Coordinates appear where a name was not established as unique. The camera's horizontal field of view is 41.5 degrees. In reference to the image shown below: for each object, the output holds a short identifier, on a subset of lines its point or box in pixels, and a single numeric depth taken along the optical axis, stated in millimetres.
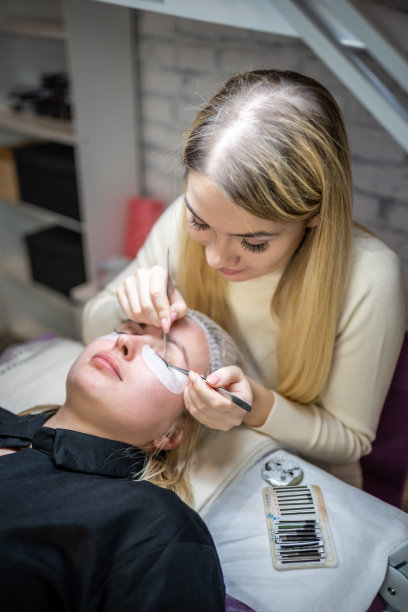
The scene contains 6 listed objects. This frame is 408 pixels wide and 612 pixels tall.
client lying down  842
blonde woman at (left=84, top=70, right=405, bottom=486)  911
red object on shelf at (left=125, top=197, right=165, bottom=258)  2223
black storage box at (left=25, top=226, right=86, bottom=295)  2334
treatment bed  968
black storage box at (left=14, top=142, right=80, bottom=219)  2129
